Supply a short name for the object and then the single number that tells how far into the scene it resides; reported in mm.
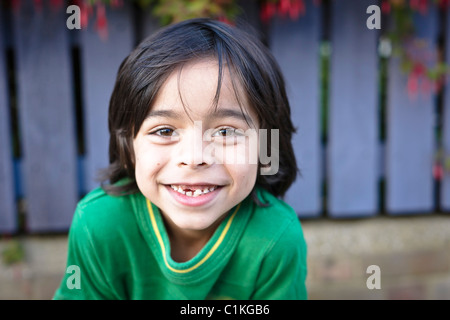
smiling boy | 547
